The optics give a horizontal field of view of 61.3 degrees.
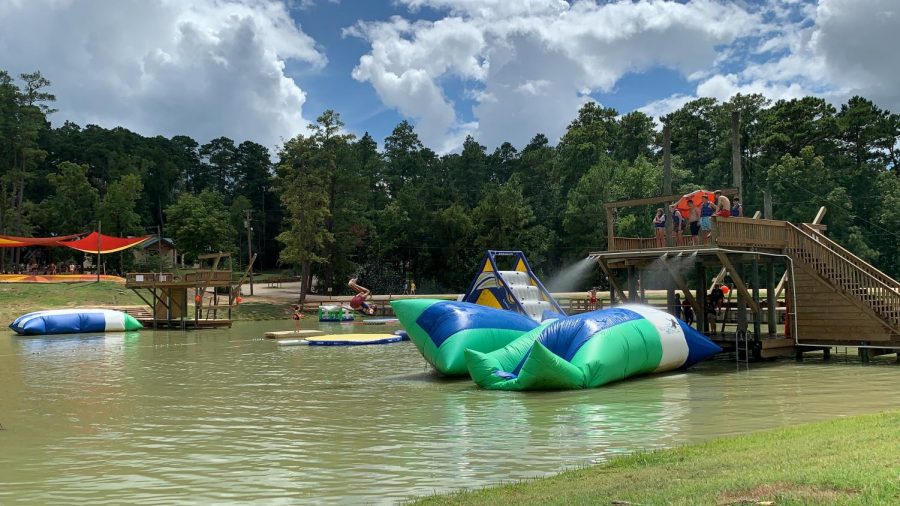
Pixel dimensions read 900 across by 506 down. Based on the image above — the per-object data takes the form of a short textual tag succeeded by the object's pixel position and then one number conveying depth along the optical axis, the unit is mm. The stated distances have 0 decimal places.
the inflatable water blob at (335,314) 50344
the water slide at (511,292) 26120
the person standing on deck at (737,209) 24370
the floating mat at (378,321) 47256
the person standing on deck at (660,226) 23953
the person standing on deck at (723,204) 23172
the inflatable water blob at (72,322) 39938
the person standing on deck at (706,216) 22219
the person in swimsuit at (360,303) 54688
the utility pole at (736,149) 33378
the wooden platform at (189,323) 44656
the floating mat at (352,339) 31312
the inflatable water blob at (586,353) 16312
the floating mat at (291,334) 35719
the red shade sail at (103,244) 60812
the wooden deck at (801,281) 21750
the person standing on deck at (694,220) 23203
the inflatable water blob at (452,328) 19250
